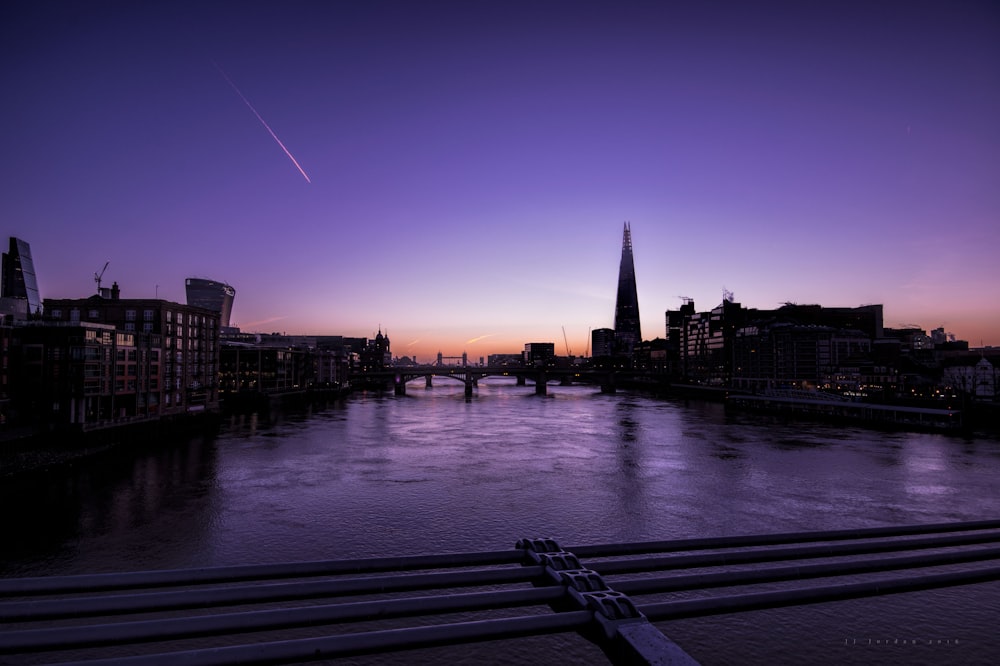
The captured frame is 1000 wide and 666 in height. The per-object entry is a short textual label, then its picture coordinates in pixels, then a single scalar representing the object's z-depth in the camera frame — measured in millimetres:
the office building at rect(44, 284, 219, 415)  72750
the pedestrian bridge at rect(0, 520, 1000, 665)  5852
